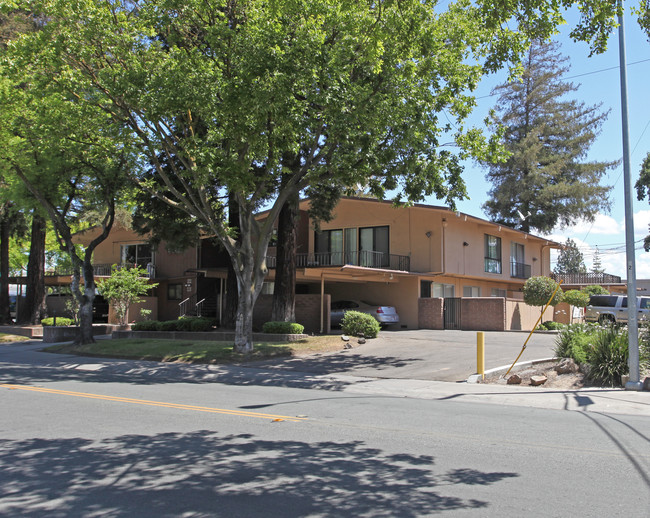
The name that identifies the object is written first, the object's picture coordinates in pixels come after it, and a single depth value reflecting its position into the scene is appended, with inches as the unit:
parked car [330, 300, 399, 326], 1076.9
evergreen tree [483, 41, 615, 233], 1734.7
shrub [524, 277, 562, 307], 1048.2
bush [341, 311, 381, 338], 863.1
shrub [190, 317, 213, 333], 953.5
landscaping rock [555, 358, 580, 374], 517.0
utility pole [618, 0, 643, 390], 450.9
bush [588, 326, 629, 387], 482.3
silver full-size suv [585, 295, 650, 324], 1105.4
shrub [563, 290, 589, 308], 1078.4
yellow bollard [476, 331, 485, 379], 531.2
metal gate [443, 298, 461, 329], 1071.0
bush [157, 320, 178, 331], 966.4
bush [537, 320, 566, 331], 1035.3
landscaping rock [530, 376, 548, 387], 491.5
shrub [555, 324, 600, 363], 525.3
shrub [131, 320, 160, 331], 980.6
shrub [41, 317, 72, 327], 1091.9
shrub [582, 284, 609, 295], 1343.5
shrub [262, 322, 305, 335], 835.4
